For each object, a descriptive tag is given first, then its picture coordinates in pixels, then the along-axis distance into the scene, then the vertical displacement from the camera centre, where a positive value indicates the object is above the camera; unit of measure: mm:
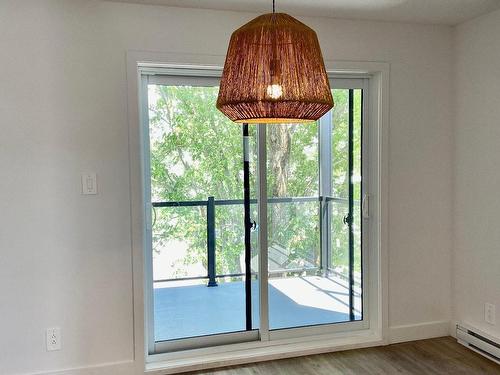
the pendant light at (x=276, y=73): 1417 +324
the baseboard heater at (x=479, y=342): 2990 -1234
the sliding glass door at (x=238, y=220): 2992 -356
